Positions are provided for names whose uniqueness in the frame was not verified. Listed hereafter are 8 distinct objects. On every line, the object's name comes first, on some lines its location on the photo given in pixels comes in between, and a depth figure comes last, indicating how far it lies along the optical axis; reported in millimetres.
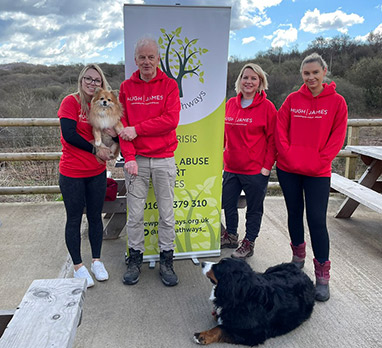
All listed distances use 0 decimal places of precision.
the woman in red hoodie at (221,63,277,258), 3248
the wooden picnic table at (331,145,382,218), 3959
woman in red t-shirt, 2715
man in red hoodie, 2791
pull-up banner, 3047
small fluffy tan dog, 2678
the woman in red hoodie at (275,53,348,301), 2744
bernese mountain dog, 2238
